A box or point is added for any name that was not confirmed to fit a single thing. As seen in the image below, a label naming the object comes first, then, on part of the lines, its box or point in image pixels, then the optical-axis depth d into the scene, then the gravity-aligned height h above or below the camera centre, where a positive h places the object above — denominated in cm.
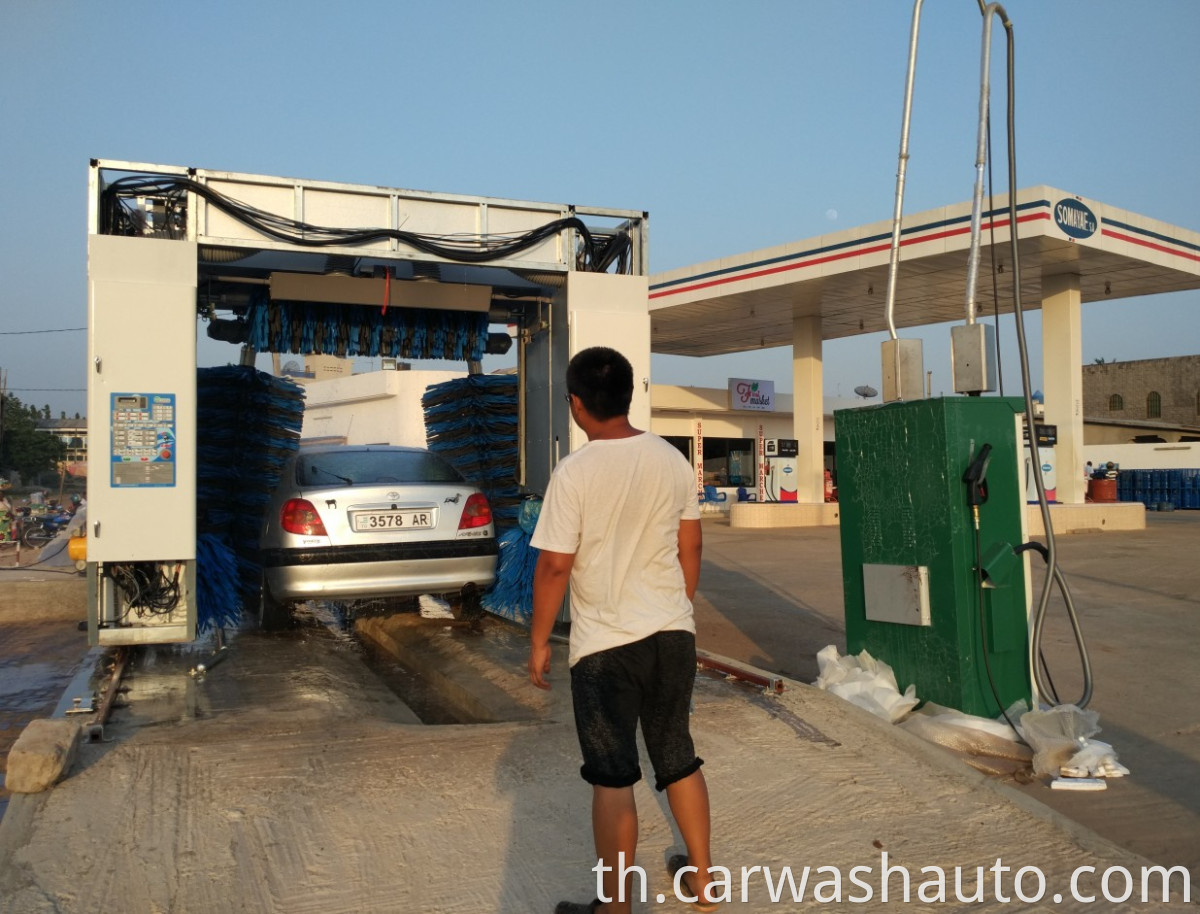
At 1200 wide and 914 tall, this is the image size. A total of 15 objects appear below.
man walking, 299 -38
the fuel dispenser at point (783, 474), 2473 +30
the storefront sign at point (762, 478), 2566 +21
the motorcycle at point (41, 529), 2248 -66
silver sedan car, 723 -31
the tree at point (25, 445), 4966 +288
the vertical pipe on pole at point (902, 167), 581 +198
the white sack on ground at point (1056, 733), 469 -122
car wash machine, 612 +142
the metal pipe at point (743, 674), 565 -113
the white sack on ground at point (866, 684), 529 -111
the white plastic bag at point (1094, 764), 465 -134
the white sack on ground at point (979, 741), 484 -129
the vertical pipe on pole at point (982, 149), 566 +196
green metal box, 515 -36
